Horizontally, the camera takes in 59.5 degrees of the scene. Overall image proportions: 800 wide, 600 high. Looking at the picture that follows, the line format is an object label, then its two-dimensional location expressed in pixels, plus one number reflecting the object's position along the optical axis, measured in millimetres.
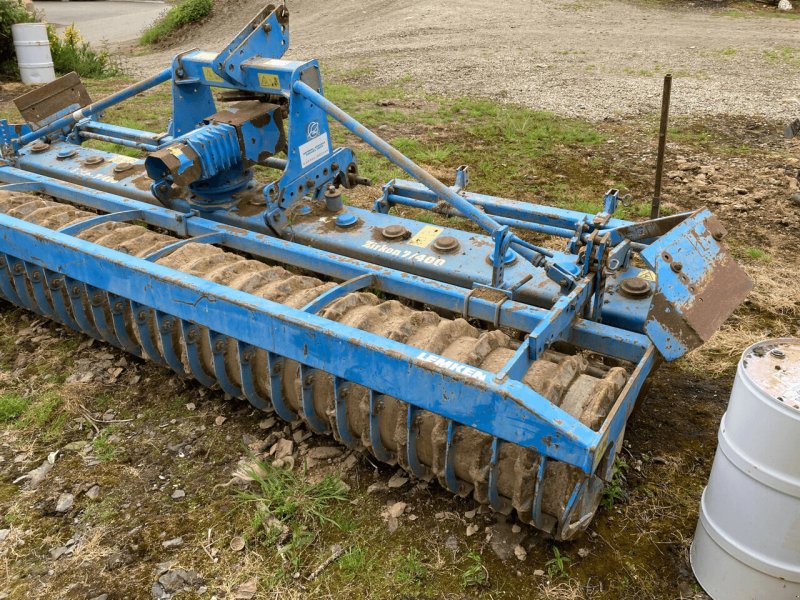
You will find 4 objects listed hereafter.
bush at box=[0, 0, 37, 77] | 12484
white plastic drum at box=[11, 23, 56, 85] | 12156
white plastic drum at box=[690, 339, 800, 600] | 2295
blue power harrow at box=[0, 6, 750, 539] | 2773
